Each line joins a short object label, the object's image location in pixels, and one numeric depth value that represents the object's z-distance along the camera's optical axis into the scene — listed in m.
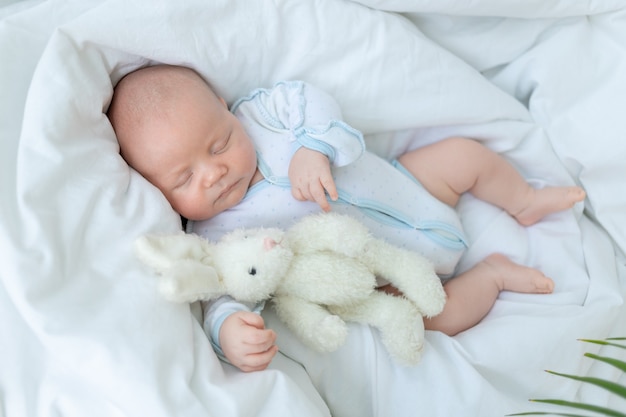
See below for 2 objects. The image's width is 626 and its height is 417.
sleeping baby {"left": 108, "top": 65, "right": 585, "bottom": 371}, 1.02
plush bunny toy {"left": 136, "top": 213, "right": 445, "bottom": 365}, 0.88
